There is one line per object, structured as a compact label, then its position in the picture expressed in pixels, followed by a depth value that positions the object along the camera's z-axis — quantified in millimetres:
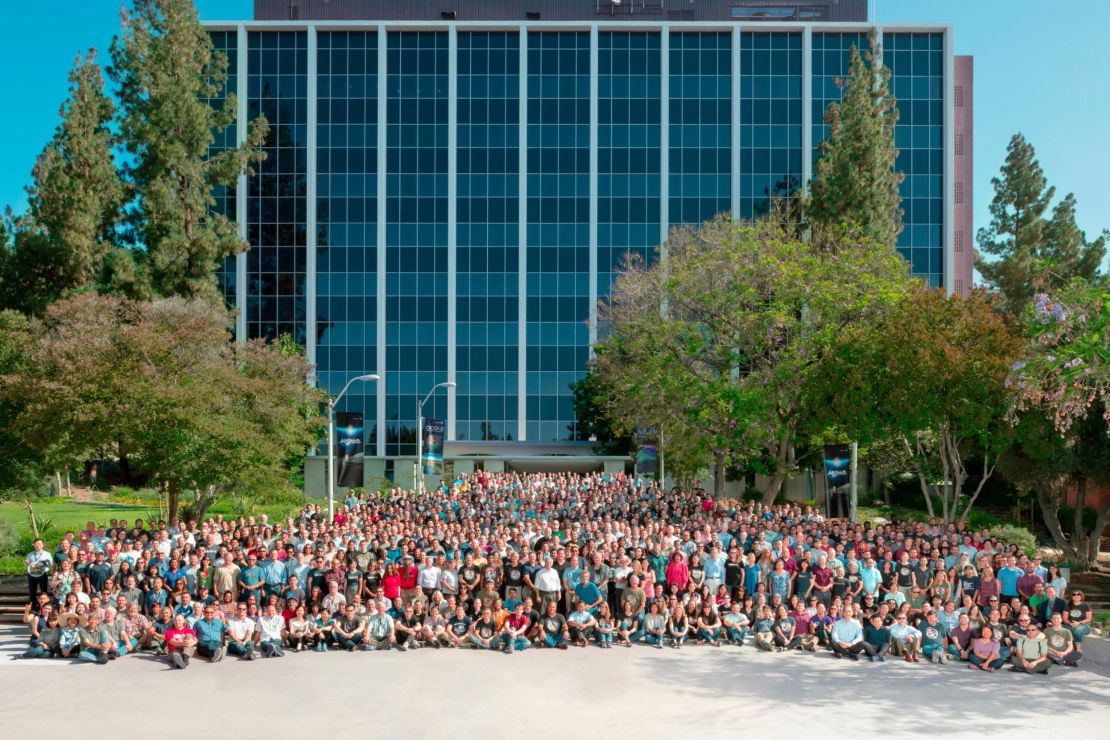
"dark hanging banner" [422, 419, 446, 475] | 39531
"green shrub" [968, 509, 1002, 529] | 37775
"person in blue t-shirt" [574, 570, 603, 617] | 17781
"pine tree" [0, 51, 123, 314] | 34031
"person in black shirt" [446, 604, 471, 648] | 17261
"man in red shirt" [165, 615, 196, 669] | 15687
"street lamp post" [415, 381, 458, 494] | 42512
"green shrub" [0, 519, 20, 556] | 28148
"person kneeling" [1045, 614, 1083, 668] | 15945
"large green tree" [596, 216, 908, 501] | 32000
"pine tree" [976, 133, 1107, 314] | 49812
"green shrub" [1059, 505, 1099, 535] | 35656
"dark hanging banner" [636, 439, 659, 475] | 42656
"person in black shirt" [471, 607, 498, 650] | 17156
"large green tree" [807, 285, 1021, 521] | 25359
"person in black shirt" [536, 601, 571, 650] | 17188
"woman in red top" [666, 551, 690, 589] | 18605
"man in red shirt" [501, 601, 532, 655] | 16938
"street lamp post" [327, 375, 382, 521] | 27219
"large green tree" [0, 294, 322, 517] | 25156
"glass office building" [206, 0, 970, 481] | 65125
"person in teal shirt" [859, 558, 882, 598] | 18172
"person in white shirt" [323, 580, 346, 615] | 17297
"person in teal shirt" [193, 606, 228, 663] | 15977
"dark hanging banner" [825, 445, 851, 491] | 27172
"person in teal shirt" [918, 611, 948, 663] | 16234
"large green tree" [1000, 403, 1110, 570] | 26547
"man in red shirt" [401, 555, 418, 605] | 18109
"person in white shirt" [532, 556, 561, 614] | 17875
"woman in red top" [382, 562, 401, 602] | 18031
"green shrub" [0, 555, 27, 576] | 25098
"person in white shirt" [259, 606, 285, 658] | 16500
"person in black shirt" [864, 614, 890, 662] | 16375
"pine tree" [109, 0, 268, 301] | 36656
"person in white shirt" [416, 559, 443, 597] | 18125
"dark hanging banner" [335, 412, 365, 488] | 27703
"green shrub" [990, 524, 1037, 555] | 29422
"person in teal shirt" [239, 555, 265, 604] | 18109
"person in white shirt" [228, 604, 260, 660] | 16203
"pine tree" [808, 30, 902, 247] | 44969
